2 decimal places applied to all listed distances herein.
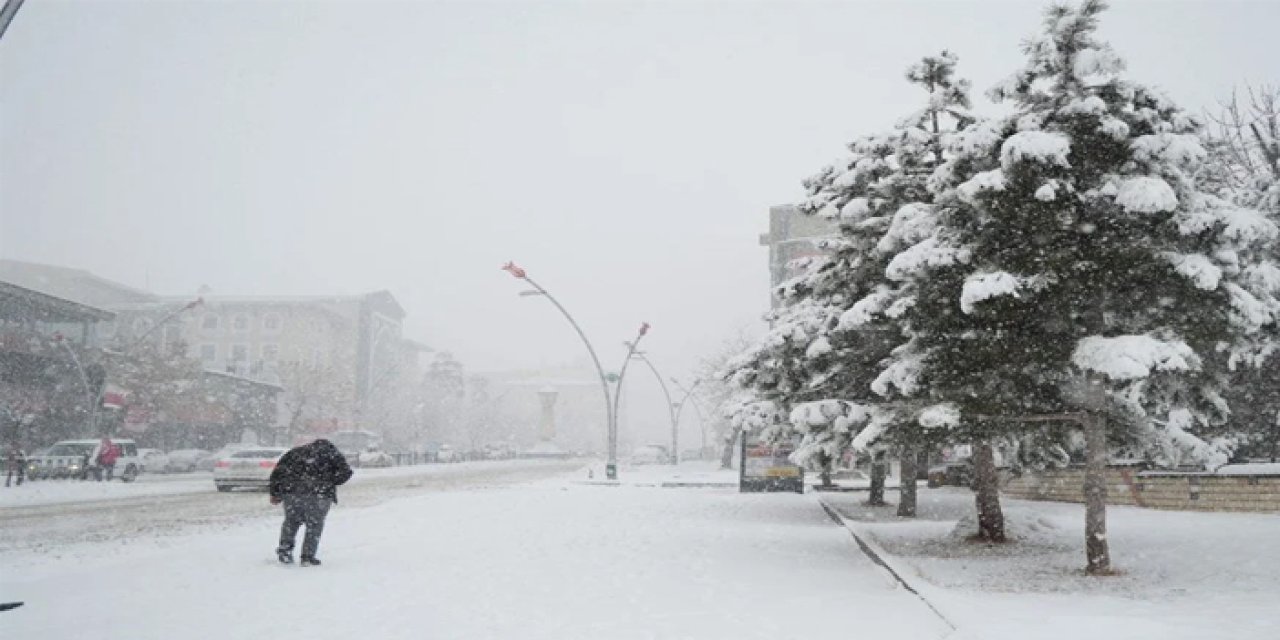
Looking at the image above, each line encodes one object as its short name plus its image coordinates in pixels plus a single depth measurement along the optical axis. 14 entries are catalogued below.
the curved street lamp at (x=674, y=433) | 64.38
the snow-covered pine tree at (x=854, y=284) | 15.79
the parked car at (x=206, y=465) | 52.00
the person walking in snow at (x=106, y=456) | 35.88
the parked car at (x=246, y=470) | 28.47
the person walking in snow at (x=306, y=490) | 12.03
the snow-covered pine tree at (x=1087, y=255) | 10.53
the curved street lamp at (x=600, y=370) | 35.28
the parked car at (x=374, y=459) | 58.69
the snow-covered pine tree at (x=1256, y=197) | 19.98
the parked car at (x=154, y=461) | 47.18
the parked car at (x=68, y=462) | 35.88
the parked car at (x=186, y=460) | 49.72
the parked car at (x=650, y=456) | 70.75
